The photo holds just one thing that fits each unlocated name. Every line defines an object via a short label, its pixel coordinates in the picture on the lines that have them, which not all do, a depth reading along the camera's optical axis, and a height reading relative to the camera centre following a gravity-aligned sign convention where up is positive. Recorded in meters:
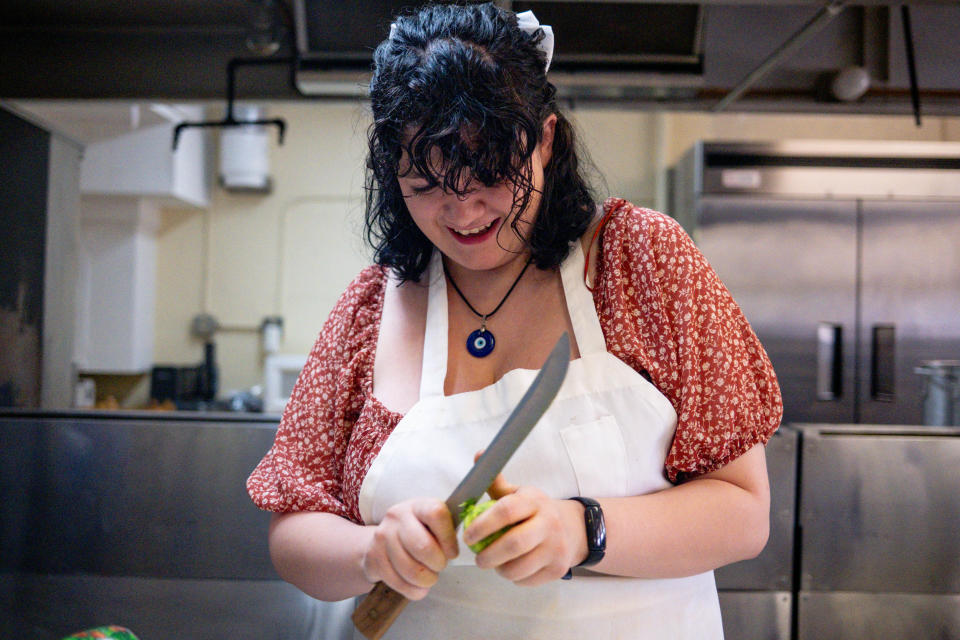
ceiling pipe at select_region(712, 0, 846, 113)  1.64 +0.70
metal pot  1.92 -0.12
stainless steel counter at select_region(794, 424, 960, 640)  1.45 -0.35
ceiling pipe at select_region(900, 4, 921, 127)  1.95 +0.73
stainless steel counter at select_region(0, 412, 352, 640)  1.48 -0.41
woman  0.77 -0.05
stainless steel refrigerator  3.46 +0.38
